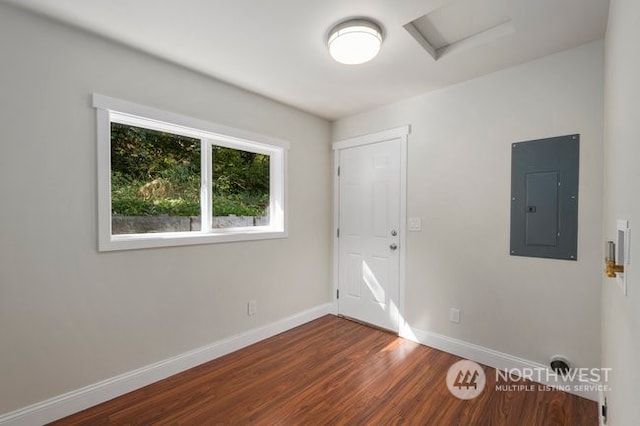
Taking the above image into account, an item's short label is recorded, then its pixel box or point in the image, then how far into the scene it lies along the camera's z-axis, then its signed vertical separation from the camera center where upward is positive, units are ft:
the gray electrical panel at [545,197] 6.49 +0.31
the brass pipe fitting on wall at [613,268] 2.75 -0.57
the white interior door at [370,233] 9.76 -0.86
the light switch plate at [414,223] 9.08 -0.43
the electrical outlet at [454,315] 8.22 -3.05
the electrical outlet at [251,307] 8.99 -3.12
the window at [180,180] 6.59 +0.80
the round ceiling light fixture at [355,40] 5.58 +3.42
